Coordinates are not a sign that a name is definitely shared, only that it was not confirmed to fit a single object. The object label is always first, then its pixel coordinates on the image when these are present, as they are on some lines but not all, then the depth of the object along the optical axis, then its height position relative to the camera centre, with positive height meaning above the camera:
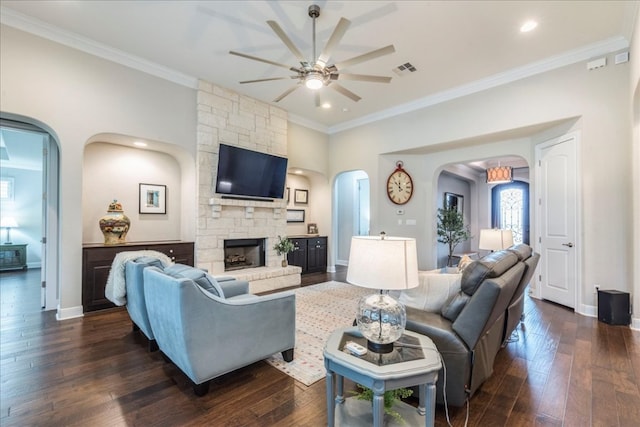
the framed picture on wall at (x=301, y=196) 7.34 +0.52
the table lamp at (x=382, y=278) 1.57 -0.35
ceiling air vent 4.27 +2.27
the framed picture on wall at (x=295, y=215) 7.18 +0.03
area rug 2.49 -1.34
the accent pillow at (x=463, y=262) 2.99 -0.50
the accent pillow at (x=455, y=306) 2.00 -0.65
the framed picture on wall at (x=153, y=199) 4.94 +0.31
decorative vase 4.21 -0.13
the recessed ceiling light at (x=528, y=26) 3.30 +2.26
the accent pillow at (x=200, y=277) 2.22 -0.48
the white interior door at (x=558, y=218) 4.13 -0.02
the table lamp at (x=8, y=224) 7.19 -0.21
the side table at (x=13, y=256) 6.90 -1.01
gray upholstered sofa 1.83 -0.76
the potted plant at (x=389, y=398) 1.69 -1.10
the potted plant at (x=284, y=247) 5.78 -0.64
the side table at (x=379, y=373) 1.42 -0.81
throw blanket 3.13 -0.72
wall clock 6.17 +0.66
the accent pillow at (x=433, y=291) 2.22 -0.60
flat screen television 5.02 +0.80
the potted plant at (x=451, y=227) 6.82 -0.26
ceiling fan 2.58 +1.55
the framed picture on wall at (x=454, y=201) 8.28 +0.47
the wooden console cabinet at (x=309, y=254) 6.50 -0.90
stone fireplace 4.90 +0.30
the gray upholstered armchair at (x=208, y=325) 1.96 -0.84
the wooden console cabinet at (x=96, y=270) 3.84 -0.75
